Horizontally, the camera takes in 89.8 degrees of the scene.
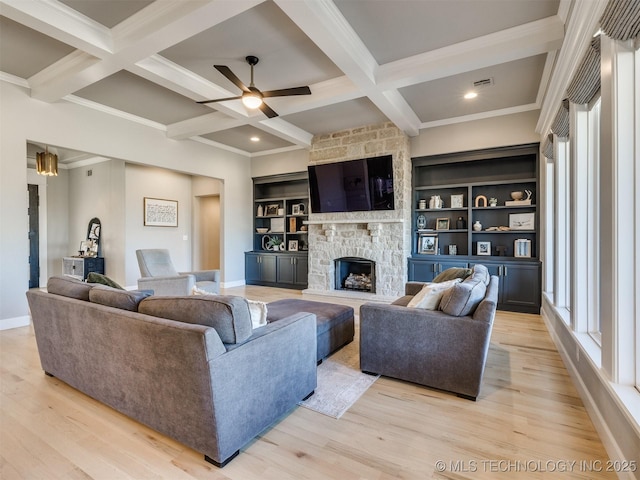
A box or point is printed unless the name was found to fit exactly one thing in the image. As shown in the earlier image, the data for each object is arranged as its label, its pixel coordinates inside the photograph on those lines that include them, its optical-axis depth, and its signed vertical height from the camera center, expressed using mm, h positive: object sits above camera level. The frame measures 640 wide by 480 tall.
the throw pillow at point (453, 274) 3201 -389
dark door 6609 +69
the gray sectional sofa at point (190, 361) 1543 -674
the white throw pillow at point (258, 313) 1976 -462
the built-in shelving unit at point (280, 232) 6773 +136
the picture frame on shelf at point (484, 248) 5215 -189
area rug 2131 -1106
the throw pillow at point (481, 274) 2757 -335
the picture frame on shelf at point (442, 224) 5543 +225
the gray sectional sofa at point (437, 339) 2184 -741
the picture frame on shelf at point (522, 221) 4867 +235
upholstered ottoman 2793 -743
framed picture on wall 6574 +572
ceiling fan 3421 +1567
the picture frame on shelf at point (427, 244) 5586 -124
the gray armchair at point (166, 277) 4316 -536
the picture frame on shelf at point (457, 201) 5383 +602
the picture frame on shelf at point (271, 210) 7391 +656
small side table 6076 -488
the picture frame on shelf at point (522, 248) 4844 -180
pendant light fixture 4852 +1166
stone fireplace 5363 +202
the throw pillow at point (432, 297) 2459 -461
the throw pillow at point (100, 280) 2510 -316
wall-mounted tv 5445 +935
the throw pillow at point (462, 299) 2252 -448
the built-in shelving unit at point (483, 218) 4676 +310
